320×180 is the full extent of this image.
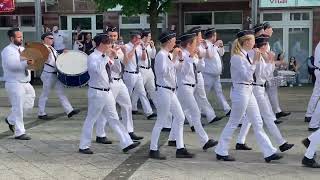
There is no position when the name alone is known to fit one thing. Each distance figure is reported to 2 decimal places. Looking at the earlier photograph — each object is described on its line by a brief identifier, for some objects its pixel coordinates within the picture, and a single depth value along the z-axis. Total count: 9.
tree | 13.87
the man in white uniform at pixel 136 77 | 11.50
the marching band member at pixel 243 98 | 7.78
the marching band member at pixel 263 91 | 8.10
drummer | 12.10
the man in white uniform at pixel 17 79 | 9.55
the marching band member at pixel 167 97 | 8.13
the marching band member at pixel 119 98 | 9.16
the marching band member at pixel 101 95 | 8.25
